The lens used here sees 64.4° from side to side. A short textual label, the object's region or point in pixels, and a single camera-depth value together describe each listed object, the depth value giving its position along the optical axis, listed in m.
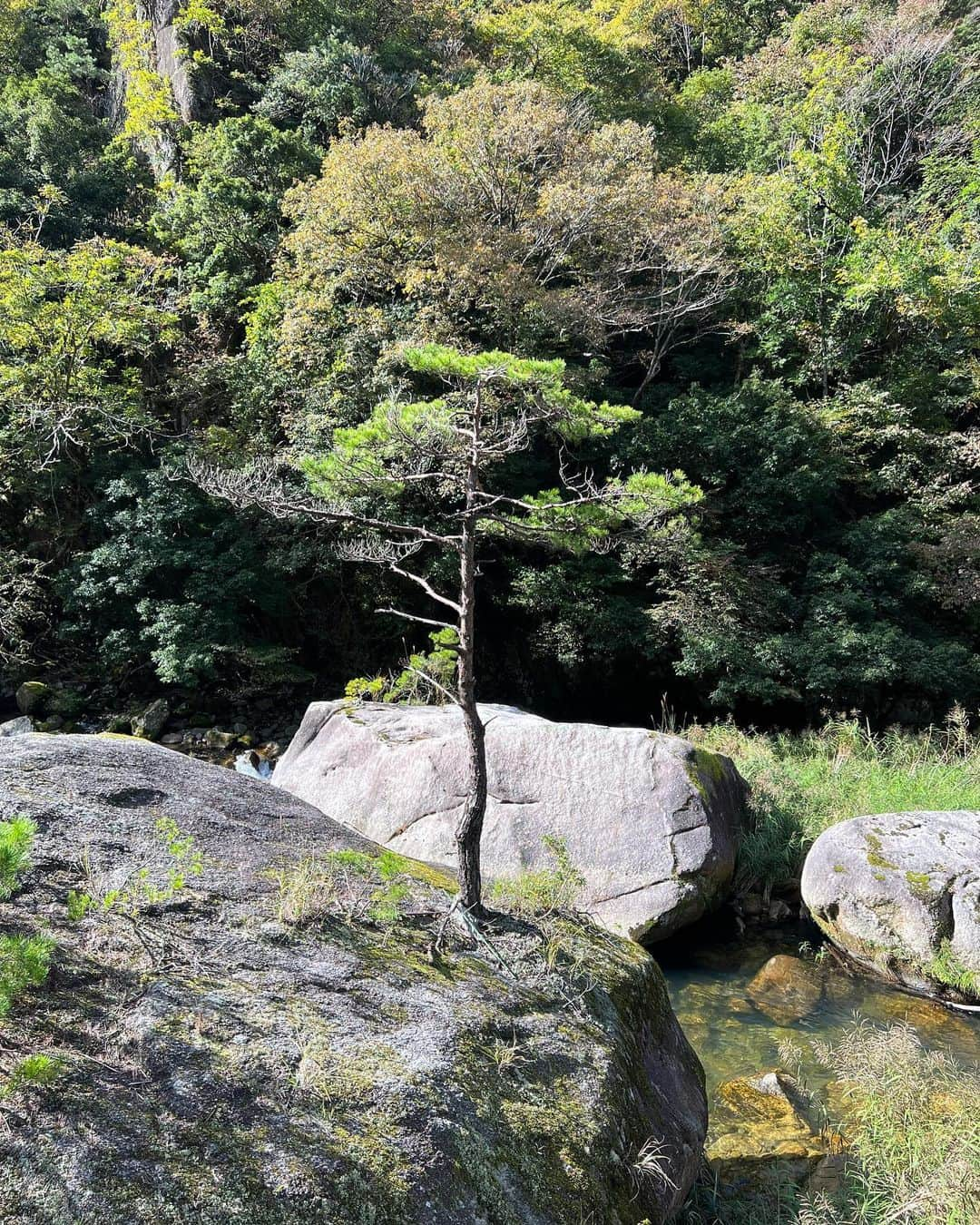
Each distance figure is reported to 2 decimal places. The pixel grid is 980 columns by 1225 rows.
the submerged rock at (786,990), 5.34
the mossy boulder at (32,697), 12.02
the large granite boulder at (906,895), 5.46
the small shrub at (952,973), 5.30
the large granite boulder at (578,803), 6.06
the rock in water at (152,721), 11.61
